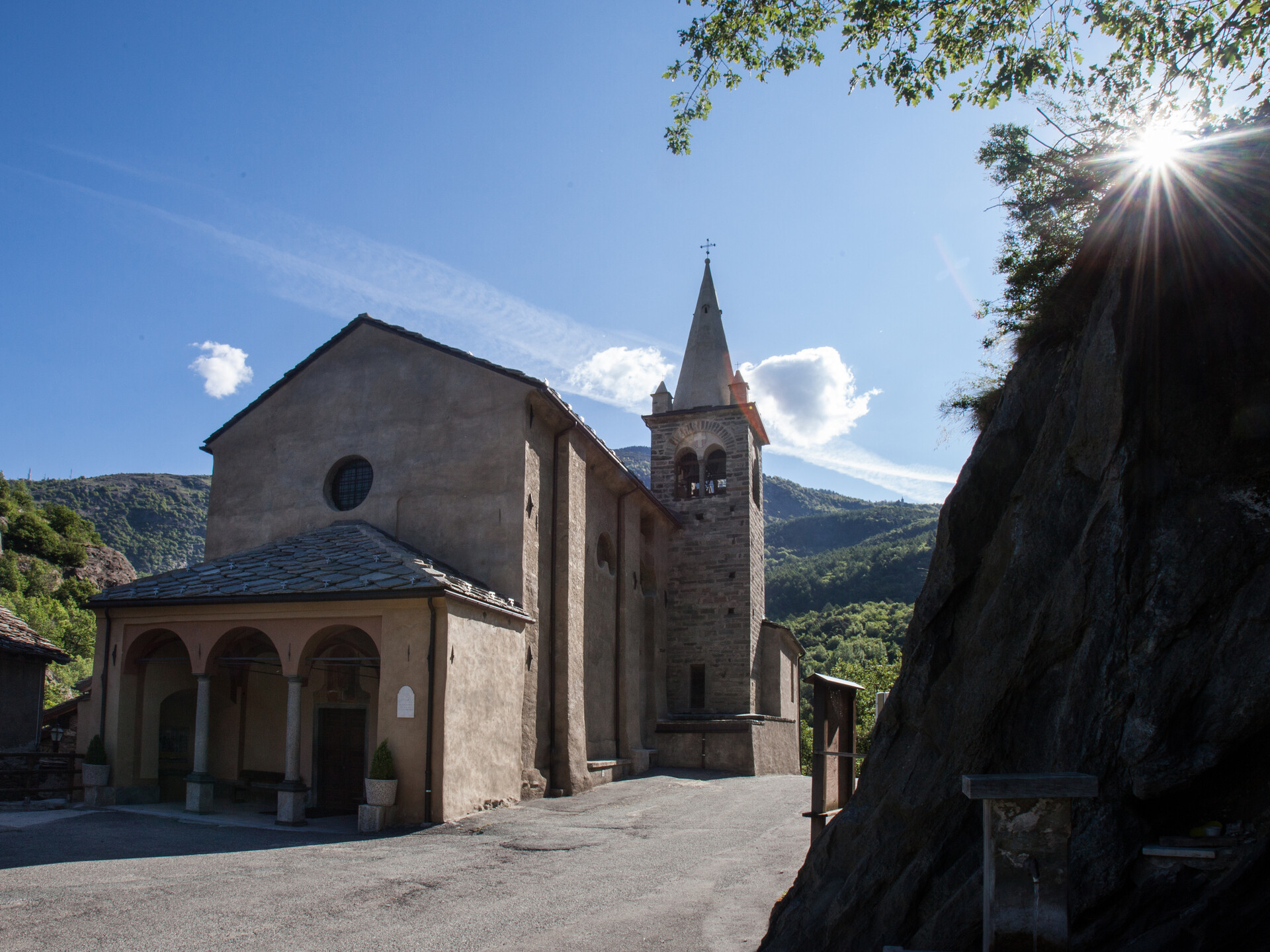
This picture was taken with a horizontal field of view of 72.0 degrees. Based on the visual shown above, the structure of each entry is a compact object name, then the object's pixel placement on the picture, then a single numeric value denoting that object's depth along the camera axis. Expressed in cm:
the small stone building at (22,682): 1762
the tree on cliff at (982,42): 752
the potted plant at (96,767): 1420
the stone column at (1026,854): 448
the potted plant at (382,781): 1258
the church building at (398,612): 1345
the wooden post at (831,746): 831
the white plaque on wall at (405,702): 1301
